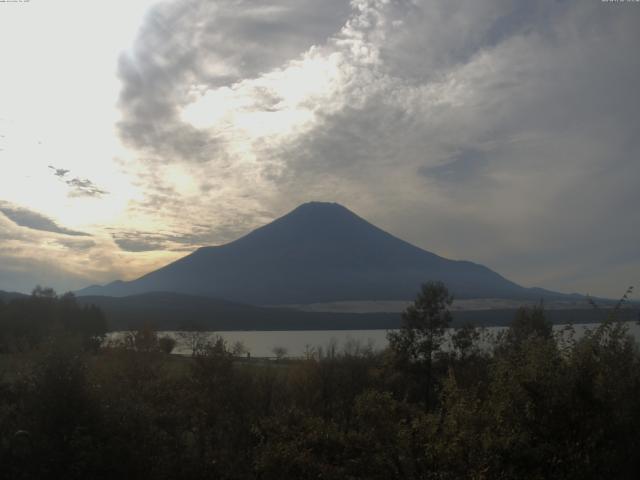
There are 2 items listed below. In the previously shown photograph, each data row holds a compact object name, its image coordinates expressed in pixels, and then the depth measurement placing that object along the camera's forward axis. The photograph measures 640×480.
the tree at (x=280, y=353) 60.45
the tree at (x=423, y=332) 33.75
